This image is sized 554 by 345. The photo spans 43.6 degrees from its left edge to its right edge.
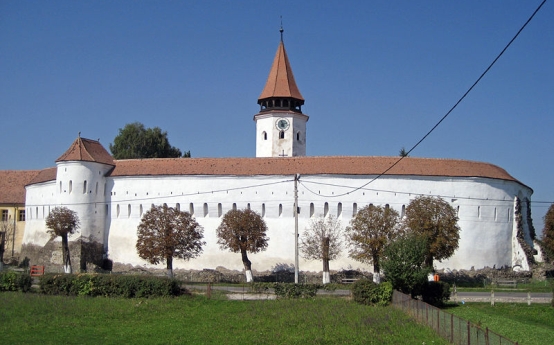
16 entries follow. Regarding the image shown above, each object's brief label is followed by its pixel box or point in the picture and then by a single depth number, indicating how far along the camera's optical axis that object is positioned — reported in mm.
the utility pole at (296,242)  39597
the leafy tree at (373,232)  47156
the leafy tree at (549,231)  51688
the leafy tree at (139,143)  87250
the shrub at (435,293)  33094
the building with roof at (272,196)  54250
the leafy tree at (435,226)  46281
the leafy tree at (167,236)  49031
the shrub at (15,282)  37875
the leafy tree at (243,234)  50250
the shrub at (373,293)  32500
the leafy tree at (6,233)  65000
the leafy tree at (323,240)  51069
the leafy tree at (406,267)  32656
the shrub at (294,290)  36031
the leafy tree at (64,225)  55219
